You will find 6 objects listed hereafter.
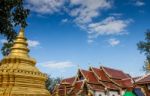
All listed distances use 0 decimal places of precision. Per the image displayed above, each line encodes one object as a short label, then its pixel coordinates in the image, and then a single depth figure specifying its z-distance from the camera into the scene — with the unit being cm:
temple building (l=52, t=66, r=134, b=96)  3478
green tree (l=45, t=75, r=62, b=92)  5133
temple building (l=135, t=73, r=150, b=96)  1891
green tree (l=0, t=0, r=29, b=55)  1075
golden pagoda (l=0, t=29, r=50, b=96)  1894
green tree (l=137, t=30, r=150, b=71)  3653
